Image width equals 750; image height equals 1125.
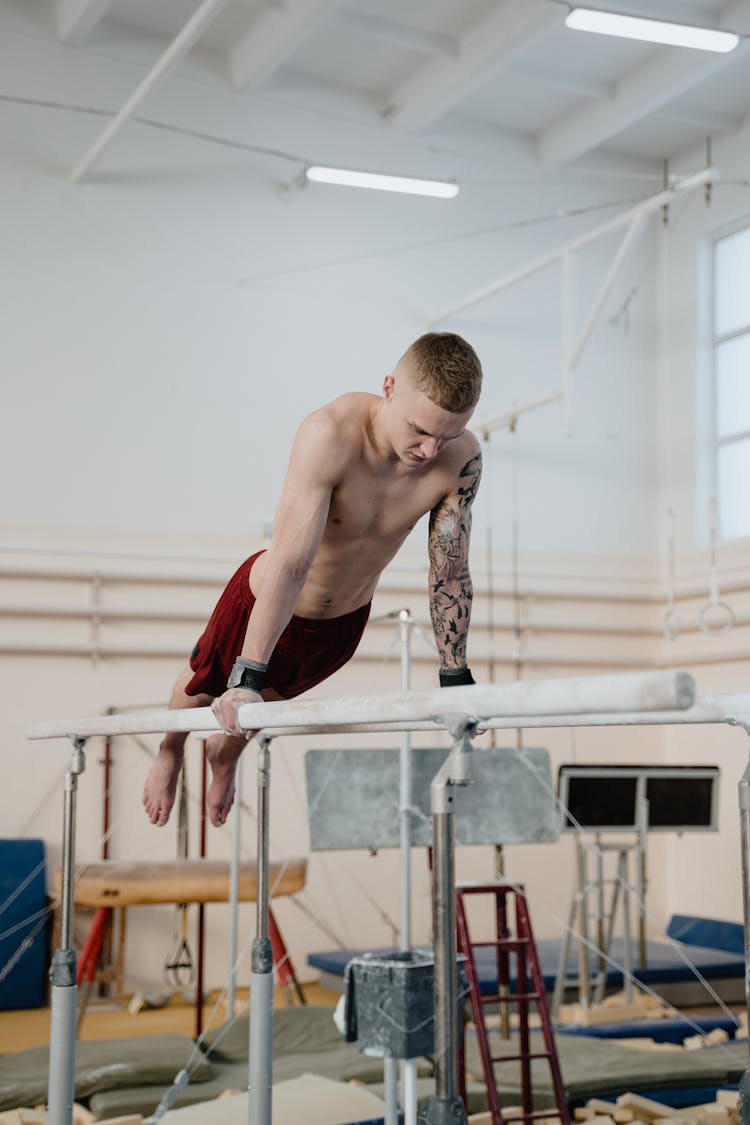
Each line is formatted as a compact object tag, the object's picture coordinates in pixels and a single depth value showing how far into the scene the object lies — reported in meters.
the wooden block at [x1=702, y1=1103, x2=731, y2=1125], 4.82
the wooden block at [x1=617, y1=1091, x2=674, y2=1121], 4.94
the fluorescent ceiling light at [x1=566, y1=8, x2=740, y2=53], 6.91
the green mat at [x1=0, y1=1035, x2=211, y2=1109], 4.99
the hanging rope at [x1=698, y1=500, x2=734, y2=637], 8.00
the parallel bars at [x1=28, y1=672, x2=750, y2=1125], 1.68
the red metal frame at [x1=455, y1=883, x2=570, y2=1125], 4.72
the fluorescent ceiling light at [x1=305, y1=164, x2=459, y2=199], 8.21
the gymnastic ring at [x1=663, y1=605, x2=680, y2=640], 8.31
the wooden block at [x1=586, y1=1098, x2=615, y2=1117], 5.00
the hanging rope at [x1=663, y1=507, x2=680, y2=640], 8.34
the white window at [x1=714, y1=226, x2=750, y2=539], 9.66
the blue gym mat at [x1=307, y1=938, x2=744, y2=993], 7.39
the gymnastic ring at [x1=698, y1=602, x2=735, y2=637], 9.18
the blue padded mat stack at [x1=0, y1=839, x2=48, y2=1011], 7.45
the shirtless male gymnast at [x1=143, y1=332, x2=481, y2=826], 2.72
